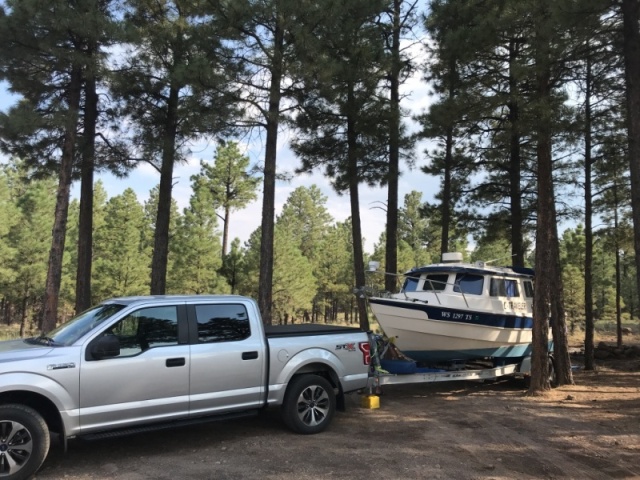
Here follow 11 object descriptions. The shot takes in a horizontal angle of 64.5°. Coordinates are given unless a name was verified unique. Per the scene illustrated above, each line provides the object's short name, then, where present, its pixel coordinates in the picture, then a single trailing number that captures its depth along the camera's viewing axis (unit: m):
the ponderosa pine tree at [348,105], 12.78
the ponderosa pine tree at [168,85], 12.73
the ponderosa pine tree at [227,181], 37.59
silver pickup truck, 5.04
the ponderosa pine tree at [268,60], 12.16
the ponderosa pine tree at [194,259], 31.03
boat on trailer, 10.68
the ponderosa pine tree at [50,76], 11.70
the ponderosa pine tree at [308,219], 56.12
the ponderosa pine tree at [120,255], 30.73
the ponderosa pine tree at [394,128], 15.88
